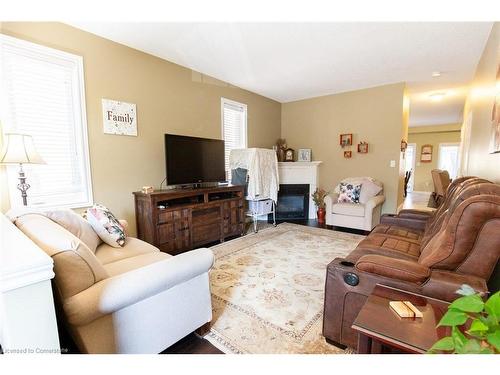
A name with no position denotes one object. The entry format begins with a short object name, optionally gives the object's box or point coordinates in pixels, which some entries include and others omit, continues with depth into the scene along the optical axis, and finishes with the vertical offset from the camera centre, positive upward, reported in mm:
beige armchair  4035 -768
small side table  887 -644
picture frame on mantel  5500 +211
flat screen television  3209 +73
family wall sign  2807 +572
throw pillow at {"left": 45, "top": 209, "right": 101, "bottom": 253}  1783 -457
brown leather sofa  1202 -566
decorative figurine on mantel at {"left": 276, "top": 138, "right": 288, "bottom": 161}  5609 +353
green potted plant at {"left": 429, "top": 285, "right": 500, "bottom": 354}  507 -343
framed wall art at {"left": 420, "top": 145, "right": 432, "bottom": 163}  9336 +371
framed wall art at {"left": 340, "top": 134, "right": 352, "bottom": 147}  4949 +494
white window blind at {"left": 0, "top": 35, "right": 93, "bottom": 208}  2229 +489
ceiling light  5094 +1444
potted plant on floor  4914 -803
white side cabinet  713 -417
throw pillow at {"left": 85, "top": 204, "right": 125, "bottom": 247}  2021 -509
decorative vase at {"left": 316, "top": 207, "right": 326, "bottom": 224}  4910 -1023
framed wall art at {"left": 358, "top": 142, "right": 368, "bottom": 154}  4773 +315
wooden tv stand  2842 -675
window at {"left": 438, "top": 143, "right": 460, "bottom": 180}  9016 +244
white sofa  1089 -670
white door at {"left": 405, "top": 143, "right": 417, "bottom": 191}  9688 +225
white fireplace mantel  5227 -211
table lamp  1900 +123
